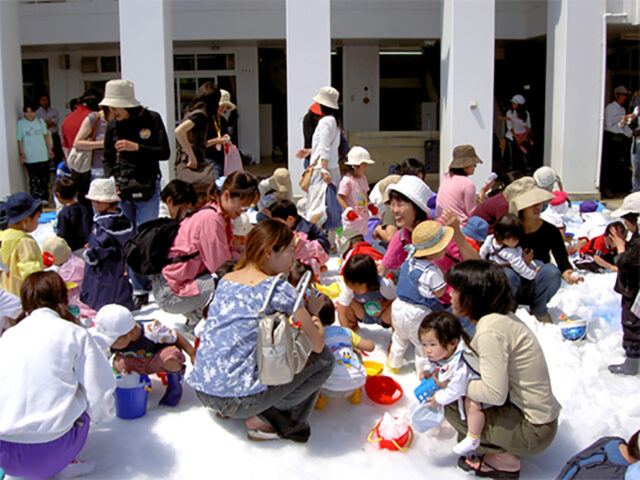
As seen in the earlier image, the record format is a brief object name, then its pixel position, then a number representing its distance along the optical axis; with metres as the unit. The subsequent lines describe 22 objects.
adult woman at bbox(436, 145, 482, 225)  5.97
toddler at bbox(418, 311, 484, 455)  2.85
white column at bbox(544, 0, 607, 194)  10.27
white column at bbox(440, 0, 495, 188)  9.93
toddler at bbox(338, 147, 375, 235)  6.59
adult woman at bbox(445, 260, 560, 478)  2.77
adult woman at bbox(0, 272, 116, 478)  2.65
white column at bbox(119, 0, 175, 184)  9.55
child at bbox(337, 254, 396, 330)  4.16
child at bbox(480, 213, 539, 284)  4.55
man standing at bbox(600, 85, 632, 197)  11.48
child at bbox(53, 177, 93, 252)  5.71
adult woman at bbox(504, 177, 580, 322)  4.77
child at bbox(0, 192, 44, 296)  4.29
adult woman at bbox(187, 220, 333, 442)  3.01
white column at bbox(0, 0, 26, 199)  10.04
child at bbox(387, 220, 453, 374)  3.79
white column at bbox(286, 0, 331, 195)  9.70
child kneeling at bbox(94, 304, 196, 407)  3.49
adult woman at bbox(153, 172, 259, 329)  4.48
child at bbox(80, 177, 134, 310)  4.95
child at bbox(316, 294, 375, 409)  3.46
